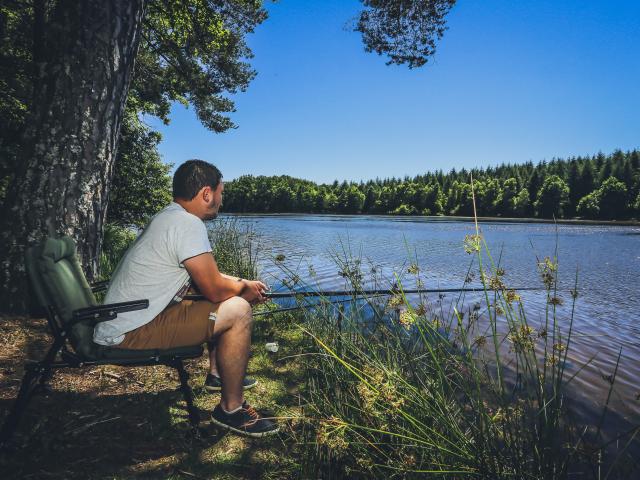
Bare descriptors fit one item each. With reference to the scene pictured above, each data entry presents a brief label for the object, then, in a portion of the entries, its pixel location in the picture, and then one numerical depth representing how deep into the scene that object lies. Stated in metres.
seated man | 2.26
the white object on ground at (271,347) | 4.07
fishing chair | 2.05
